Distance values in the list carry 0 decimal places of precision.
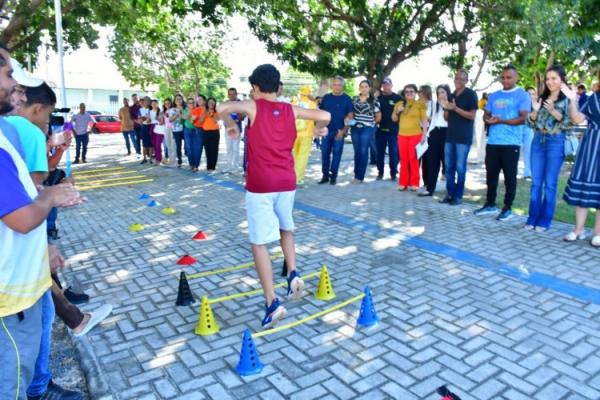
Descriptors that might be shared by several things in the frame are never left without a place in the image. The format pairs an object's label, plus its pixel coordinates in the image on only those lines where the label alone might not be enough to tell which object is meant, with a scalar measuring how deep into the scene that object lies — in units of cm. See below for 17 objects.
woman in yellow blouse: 928
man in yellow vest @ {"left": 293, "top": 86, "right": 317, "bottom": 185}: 983
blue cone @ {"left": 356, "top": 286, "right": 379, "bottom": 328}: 395
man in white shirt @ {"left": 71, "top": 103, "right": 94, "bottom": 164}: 1490
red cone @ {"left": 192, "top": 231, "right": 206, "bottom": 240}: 651
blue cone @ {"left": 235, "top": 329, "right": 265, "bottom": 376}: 325
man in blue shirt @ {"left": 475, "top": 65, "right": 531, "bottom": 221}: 707
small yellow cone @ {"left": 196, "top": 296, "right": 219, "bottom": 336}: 386
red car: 3394
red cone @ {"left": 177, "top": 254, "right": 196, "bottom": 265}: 550
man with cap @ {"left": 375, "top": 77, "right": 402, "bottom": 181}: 1051
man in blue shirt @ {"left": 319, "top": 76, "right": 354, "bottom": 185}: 994
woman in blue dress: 585
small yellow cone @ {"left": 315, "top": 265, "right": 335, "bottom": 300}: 452
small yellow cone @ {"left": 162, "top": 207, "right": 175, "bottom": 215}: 809
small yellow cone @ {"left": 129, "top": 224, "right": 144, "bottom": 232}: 708
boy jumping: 388
